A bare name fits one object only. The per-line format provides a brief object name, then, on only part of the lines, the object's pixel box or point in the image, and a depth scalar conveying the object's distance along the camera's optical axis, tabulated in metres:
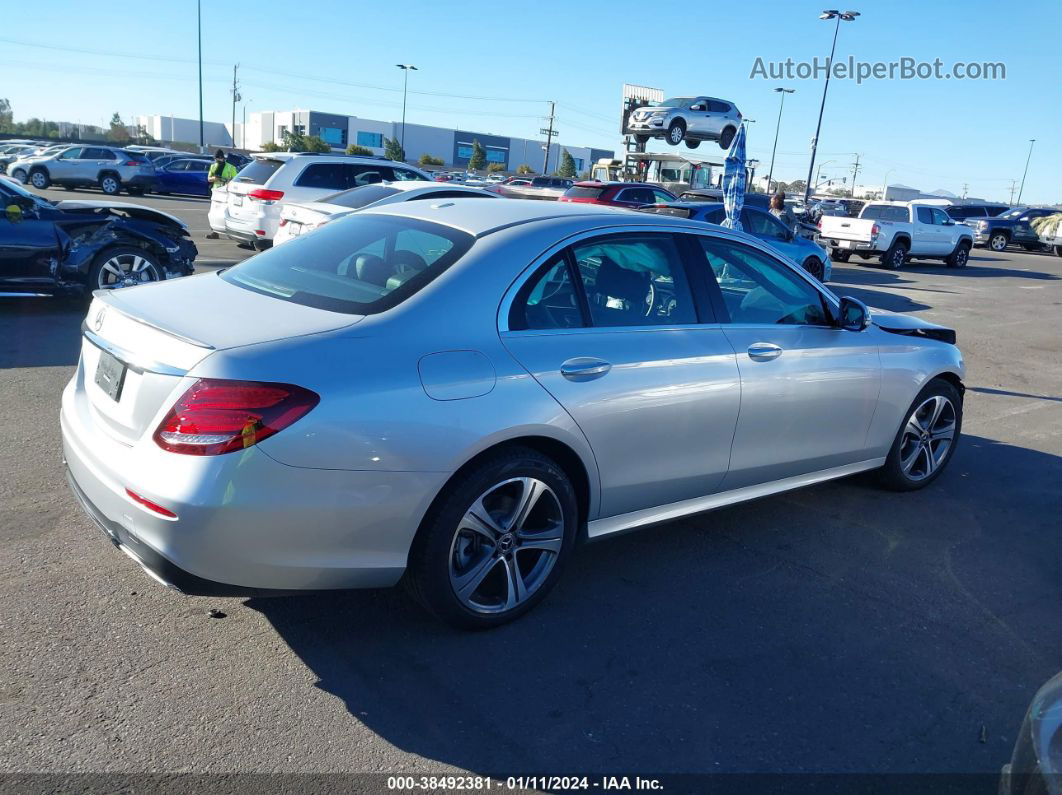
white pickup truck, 21.58
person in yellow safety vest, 16.94
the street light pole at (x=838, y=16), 38.56
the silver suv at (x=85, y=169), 30.78
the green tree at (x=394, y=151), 66.67
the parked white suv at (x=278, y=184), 13.39
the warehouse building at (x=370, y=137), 99.00
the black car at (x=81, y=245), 8.73
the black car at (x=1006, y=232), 34.75
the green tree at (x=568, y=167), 79.56
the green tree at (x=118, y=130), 106.21
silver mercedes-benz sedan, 2.89
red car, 18.92
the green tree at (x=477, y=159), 77.38
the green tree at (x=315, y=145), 61.33
